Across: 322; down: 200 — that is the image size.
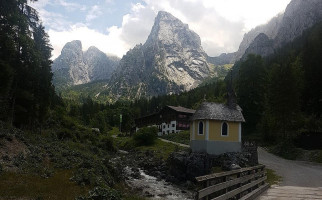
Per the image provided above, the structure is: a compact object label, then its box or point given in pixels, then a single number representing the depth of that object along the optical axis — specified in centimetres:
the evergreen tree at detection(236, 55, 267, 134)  6172
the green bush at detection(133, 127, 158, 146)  6594
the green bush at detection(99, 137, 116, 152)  5853
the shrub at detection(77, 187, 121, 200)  1717
